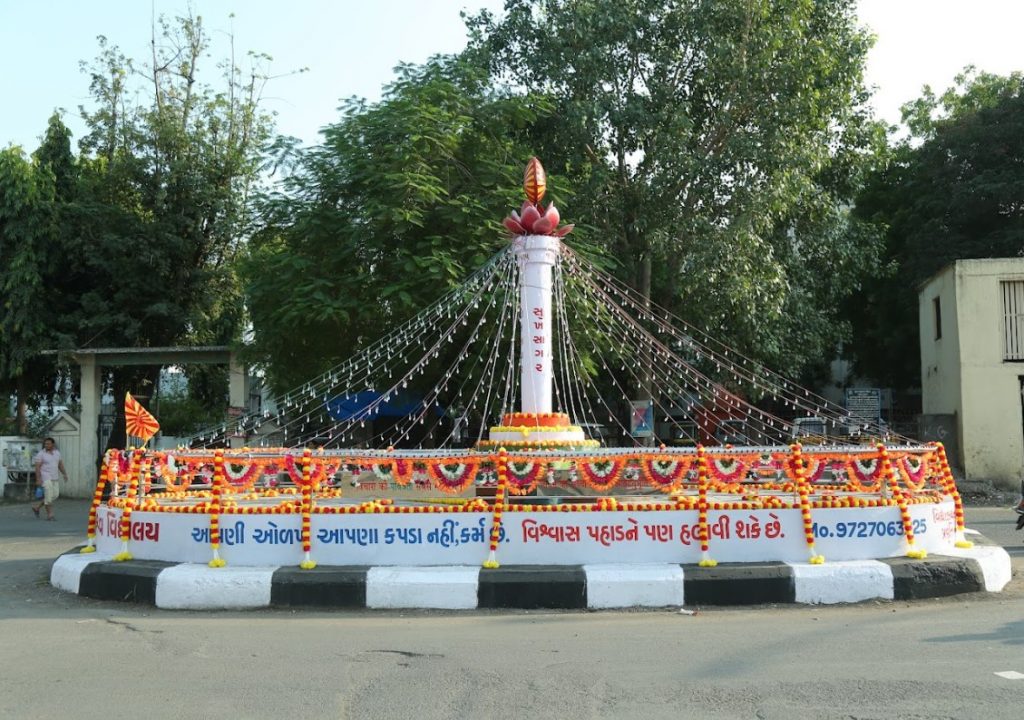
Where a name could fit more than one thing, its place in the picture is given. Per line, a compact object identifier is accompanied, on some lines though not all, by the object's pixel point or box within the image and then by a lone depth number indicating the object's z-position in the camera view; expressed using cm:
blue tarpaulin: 1955
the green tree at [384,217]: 1529
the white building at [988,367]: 1909
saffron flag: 931
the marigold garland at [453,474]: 851
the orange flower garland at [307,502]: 834
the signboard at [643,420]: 1731
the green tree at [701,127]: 1780
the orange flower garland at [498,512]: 827
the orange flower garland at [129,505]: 885
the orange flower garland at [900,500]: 838
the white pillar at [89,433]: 2166
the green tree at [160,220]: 2292
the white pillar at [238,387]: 2069
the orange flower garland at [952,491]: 895
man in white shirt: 1650
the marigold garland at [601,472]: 855
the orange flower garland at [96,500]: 902
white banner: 830
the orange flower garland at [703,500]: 826
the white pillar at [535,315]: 1200
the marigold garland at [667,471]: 841
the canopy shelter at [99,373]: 2061
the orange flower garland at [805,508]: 823
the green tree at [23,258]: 2175
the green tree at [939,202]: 2564
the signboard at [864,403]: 2406
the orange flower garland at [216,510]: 838
